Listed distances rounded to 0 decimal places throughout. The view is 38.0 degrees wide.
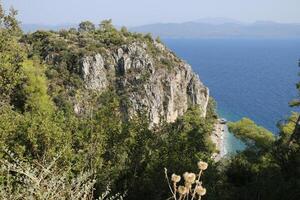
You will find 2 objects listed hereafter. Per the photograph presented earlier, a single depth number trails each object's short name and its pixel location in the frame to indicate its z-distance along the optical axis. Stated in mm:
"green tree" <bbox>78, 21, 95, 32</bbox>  102144
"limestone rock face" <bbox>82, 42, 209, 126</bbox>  74375
